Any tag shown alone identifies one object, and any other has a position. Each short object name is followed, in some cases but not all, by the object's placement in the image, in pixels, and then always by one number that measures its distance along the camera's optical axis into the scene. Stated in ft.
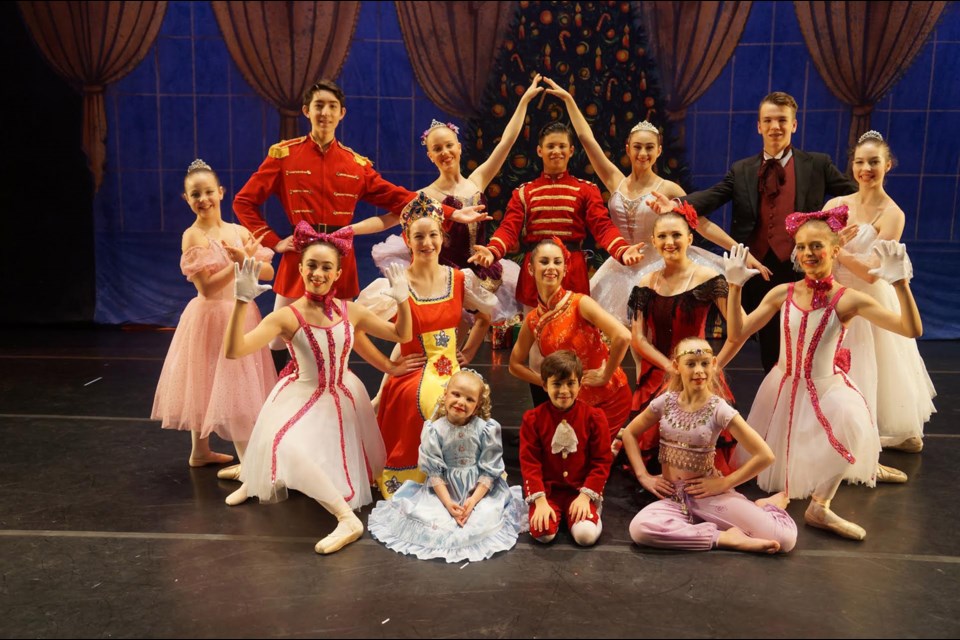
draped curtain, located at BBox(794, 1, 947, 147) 22.02
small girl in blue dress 9.71
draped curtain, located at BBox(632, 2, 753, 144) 22.90
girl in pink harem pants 9.54
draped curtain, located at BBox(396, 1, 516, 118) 23.30
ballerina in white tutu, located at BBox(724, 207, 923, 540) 10.26
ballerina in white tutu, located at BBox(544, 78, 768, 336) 12.88
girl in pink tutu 11.72
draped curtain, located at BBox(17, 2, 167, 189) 22.79
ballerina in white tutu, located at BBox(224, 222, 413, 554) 10.10
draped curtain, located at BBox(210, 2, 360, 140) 23.12
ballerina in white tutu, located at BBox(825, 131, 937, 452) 11.93
